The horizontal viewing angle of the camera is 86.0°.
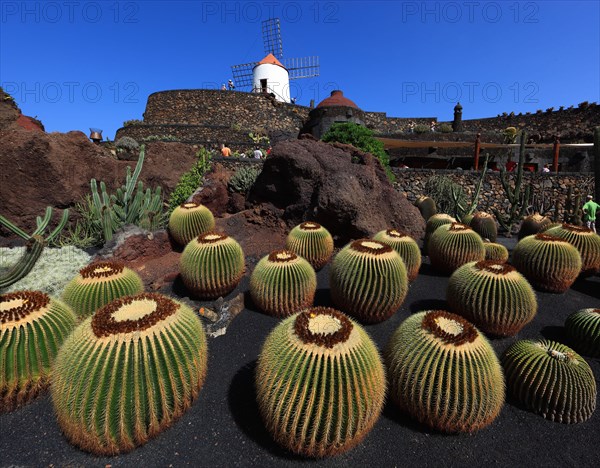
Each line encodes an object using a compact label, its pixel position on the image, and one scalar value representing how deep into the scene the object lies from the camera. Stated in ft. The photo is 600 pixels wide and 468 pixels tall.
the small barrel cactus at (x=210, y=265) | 15.84
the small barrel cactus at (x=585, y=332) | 12.73
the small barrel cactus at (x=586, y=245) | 19.76
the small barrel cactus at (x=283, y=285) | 14.24
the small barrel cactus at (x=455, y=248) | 19.49
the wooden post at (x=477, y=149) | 57.00
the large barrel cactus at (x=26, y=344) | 9.11
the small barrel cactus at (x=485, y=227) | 28.66
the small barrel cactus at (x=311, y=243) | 19.25
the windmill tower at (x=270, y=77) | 138.21
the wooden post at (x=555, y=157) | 57.77
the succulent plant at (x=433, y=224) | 24.57
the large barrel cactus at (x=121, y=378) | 7.55
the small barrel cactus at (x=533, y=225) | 27.84
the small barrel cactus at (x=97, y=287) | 12.38
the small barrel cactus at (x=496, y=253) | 20.52
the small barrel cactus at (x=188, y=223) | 22.38
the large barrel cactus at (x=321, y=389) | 7.60
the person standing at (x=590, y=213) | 33.83
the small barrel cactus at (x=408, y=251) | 17.66
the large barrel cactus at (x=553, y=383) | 9.86
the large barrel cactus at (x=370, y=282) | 13.48
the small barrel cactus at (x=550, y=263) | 17.31
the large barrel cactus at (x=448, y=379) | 8.79
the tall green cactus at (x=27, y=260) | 10.97
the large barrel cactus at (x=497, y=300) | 13.25
